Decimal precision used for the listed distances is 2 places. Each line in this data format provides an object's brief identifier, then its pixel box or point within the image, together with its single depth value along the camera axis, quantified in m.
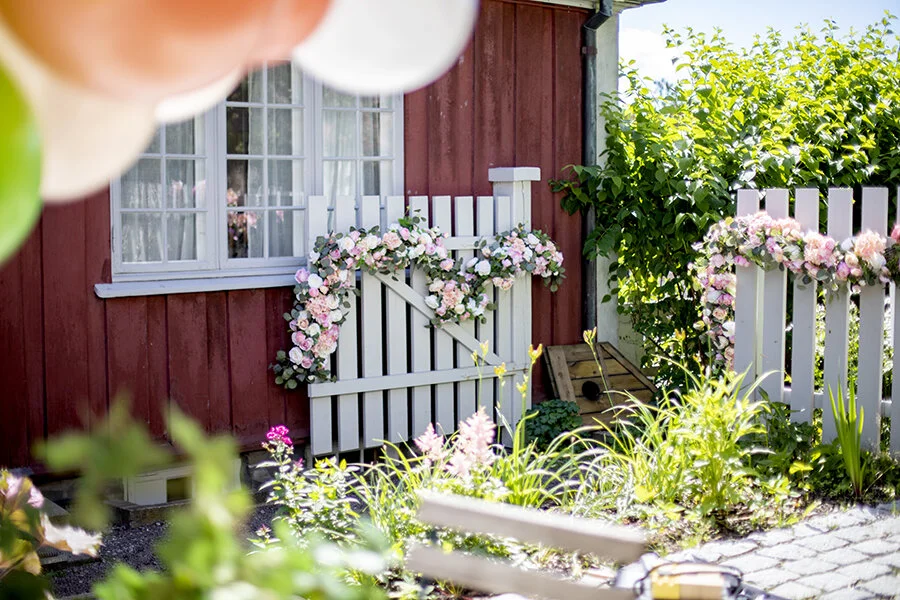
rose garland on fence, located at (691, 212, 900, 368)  5.04
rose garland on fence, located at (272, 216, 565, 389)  5.85
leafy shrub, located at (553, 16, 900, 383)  6.87
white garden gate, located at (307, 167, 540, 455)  6.07
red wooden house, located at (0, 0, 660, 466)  5.31
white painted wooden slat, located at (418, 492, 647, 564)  1.76
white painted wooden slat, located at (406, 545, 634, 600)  1.70
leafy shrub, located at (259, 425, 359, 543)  3.65
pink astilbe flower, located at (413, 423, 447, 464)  3.84
